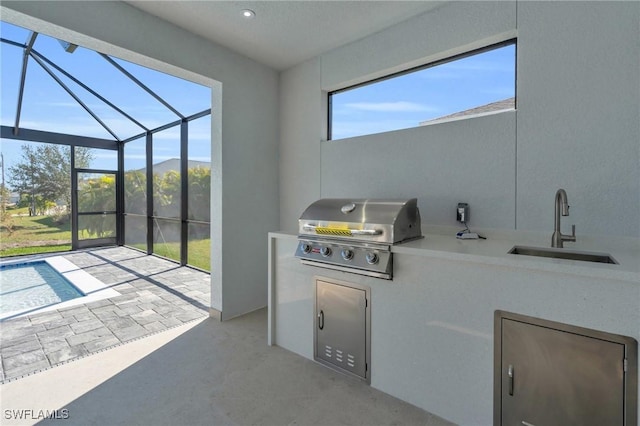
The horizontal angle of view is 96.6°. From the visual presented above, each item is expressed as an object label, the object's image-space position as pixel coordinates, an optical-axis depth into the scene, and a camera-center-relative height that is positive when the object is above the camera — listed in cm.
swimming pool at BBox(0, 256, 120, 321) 351 -117
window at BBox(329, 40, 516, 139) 230 +108
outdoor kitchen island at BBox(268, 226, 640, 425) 129 -50
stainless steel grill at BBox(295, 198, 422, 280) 189 -17
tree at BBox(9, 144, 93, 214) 629 +85
